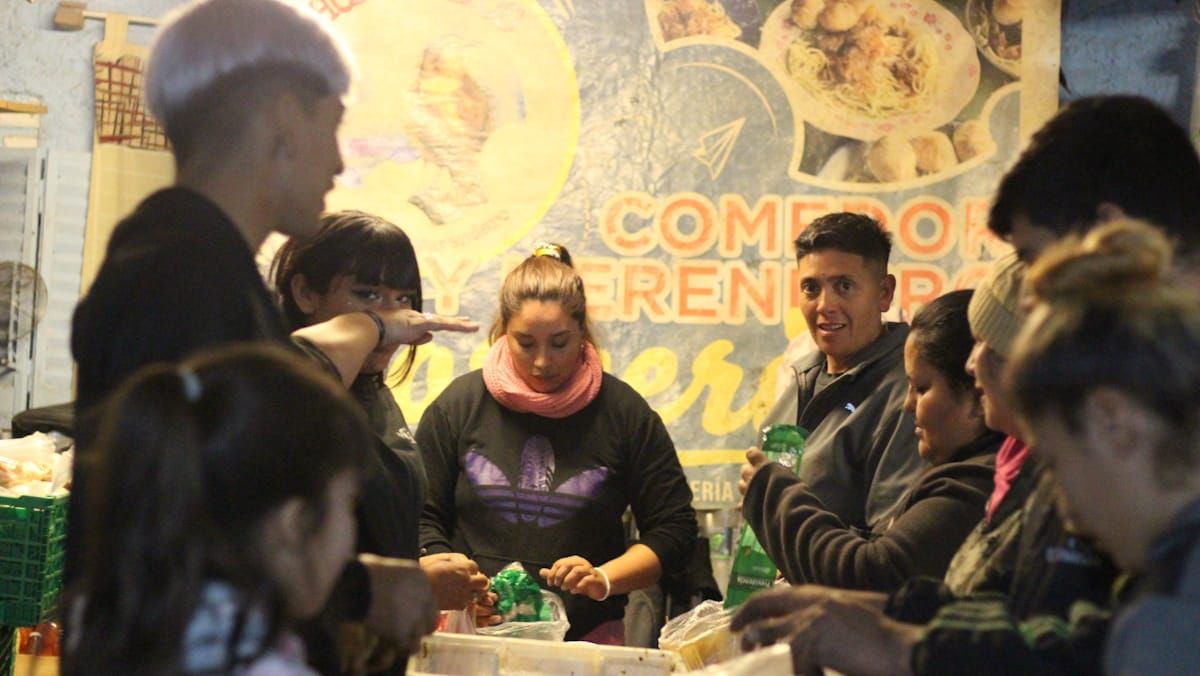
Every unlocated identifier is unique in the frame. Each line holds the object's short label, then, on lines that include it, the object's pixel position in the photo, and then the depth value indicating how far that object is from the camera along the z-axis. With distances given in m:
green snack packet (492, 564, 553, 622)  3.29
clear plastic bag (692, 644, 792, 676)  1.89
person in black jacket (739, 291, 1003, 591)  2.29
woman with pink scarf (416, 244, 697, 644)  3.60
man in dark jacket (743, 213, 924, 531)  2.91
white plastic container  2.84
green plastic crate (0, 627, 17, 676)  3.31
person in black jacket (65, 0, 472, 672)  1.61
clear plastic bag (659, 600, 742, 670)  2.90
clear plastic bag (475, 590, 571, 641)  3.21
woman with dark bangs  2.69
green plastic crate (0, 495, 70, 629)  3.18
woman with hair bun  1.31
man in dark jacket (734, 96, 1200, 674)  1.54
